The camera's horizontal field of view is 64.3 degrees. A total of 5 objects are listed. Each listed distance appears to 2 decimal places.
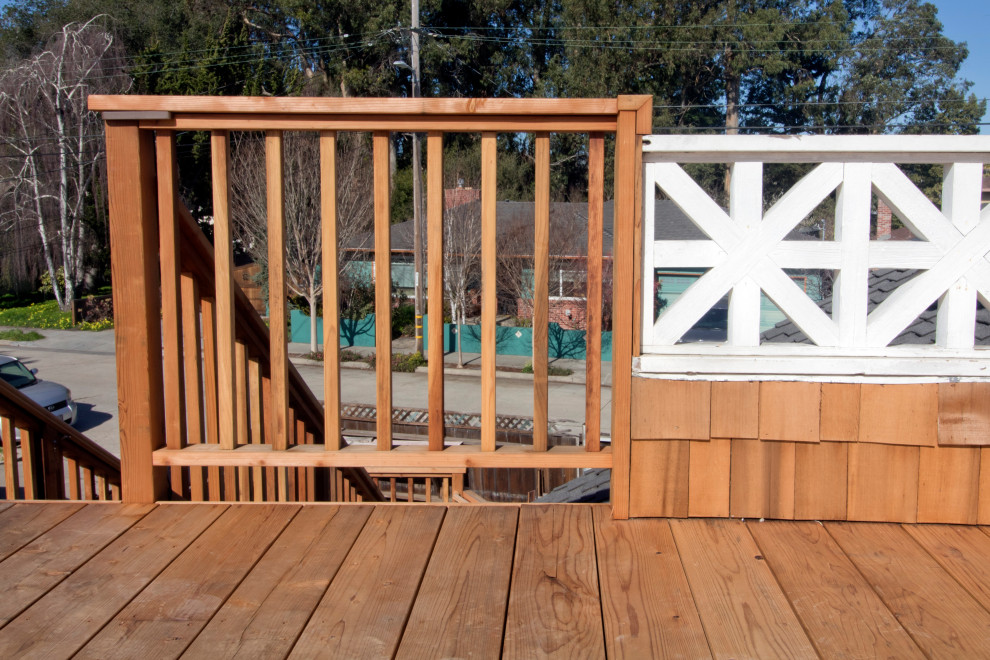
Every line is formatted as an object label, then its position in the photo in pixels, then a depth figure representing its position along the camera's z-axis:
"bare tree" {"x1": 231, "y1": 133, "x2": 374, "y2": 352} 20.92
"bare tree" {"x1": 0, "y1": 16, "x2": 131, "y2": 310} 24.58
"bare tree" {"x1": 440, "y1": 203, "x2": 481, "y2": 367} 21.95
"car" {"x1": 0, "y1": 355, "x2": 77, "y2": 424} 12.88
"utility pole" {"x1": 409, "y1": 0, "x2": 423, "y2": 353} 18.58
